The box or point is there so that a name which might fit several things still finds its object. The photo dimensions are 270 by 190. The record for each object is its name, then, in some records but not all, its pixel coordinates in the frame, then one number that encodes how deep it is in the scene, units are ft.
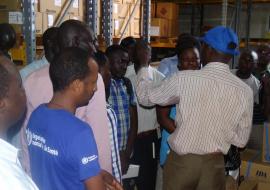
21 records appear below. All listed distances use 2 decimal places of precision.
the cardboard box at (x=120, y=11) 14.96
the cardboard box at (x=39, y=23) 11.45
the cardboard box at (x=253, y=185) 11.09
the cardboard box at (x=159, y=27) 22.76
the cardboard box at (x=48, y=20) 11.71
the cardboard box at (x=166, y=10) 25.09
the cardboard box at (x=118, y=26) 14.94
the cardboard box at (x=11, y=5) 10.72
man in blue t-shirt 4.99
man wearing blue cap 7.92
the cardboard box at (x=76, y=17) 12.59
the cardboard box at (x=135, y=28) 16.27
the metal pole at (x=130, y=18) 15.28
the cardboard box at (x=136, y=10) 16.16
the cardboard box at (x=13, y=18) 10.57
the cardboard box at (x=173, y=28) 25.31
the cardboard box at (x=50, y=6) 11.64
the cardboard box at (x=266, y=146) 12.59
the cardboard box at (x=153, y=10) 25.13
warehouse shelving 10.20
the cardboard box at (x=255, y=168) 12.35
